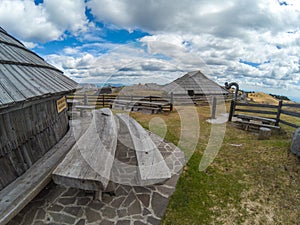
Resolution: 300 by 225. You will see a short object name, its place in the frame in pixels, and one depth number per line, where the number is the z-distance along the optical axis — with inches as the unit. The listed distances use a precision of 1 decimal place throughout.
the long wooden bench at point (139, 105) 446.0
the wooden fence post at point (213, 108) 376.3
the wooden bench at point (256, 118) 286.1
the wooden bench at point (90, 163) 83.4
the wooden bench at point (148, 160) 104.2
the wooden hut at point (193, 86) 718.5
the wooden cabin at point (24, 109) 86.0
